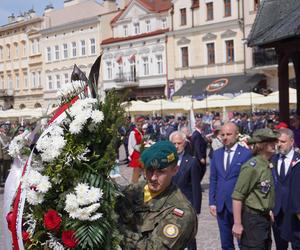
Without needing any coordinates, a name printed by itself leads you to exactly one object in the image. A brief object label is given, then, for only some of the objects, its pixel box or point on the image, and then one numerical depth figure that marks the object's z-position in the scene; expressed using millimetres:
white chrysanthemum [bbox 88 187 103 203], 2848
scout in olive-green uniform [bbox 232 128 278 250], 5348
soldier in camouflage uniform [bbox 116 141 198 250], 3018
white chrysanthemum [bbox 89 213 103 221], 2865
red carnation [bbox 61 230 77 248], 2855
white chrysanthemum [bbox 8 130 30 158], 3225
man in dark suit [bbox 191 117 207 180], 12227
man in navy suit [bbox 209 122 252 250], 6184
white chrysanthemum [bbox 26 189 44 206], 2930
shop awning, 40844
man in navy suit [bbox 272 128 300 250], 5902
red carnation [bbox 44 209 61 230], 2861
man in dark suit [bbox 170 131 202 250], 6727
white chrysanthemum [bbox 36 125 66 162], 2908
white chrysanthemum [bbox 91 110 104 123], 2992
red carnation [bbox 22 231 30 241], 2990
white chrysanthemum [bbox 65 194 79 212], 2832
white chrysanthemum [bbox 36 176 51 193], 2885
